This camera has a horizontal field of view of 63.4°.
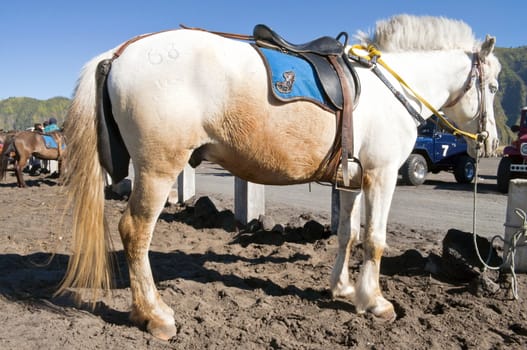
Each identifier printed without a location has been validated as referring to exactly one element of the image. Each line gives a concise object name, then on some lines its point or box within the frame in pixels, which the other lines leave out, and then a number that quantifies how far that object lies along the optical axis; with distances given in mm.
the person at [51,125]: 16541
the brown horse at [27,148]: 11748
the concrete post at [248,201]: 5977
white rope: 3621
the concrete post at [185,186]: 7641
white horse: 2572
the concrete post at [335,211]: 5172
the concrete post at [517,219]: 3852
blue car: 13281
